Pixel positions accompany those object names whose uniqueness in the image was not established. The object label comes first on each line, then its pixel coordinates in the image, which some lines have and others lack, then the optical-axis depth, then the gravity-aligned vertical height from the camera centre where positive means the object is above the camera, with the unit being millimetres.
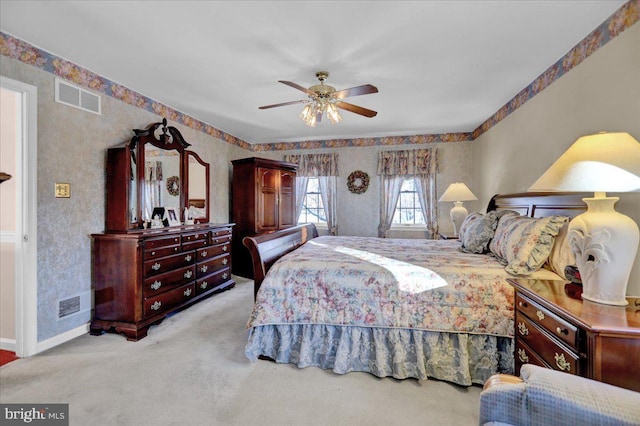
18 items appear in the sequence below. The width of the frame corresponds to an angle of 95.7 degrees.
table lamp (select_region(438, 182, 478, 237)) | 4312 +165
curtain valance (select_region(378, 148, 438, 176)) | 5281 +867
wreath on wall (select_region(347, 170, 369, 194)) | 5629 +528
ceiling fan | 2582 +1036
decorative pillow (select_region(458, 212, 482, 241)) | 3143 -127
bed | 2021 -750
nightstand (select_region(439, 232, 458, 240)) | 4238 -421
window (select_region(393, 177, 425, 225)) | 5496 +38
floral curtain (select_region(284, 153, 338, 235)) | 5715 +634
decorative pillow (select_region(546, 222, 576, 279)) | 1927 -317
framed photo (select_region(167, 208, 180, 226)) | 3767 -109
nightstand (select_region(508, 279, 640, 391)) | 1153 -554
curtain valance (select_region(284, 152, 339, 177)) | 5715 +904
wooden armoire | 5062 +138
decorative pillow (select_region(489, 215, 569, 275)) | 2027 -252
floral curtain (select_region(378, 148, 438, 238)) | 5285 +569
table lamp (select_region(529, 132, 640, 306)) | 1338 -14
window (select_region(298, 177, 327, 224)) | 5953 +59
